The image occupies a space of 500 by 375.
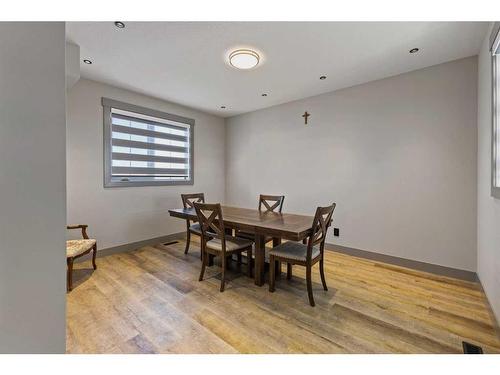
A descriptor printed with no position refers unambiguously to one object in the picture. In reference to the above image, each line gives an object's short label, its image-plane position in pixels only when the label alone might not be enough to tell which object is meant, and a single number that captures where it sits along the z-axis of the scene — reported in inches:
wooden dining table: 75.8
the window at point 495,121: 64.6
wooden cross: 140.3
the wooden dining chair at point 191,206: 117.9
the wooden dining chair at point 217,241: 85.4
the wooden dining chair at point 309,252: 76.2
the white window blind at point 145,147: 124.6
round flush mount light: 85.9
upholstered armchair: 86.0
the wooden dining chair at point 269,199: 108.2
